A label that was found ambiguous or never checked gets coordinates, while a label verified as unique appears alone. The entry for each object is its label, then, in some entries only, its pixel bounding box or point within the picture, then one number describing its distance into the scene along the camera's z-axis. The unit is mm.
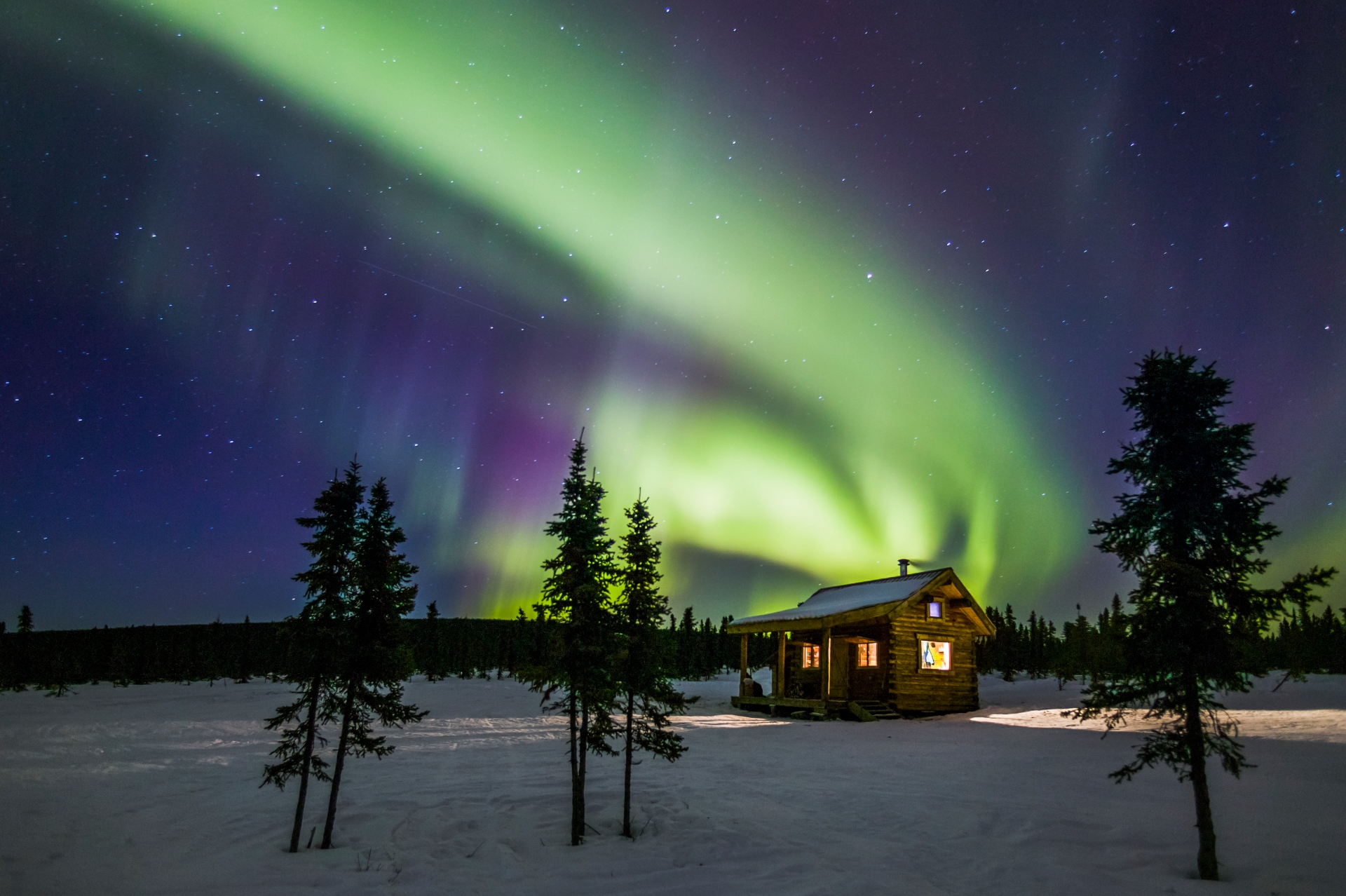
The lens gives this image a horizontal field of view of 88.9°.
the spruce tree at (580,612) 13016
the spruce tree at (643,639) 13547
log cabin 32156
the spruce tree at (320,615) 12562
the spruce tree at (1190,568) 9594
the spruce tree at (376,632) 12809
